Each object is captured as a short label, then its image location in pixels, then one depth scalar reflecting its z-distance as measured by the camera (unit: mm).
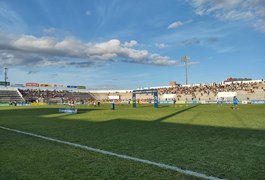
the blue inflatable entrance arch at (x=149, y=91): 32334
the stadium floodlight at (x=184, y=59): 69988
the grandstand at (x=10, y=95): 69262
